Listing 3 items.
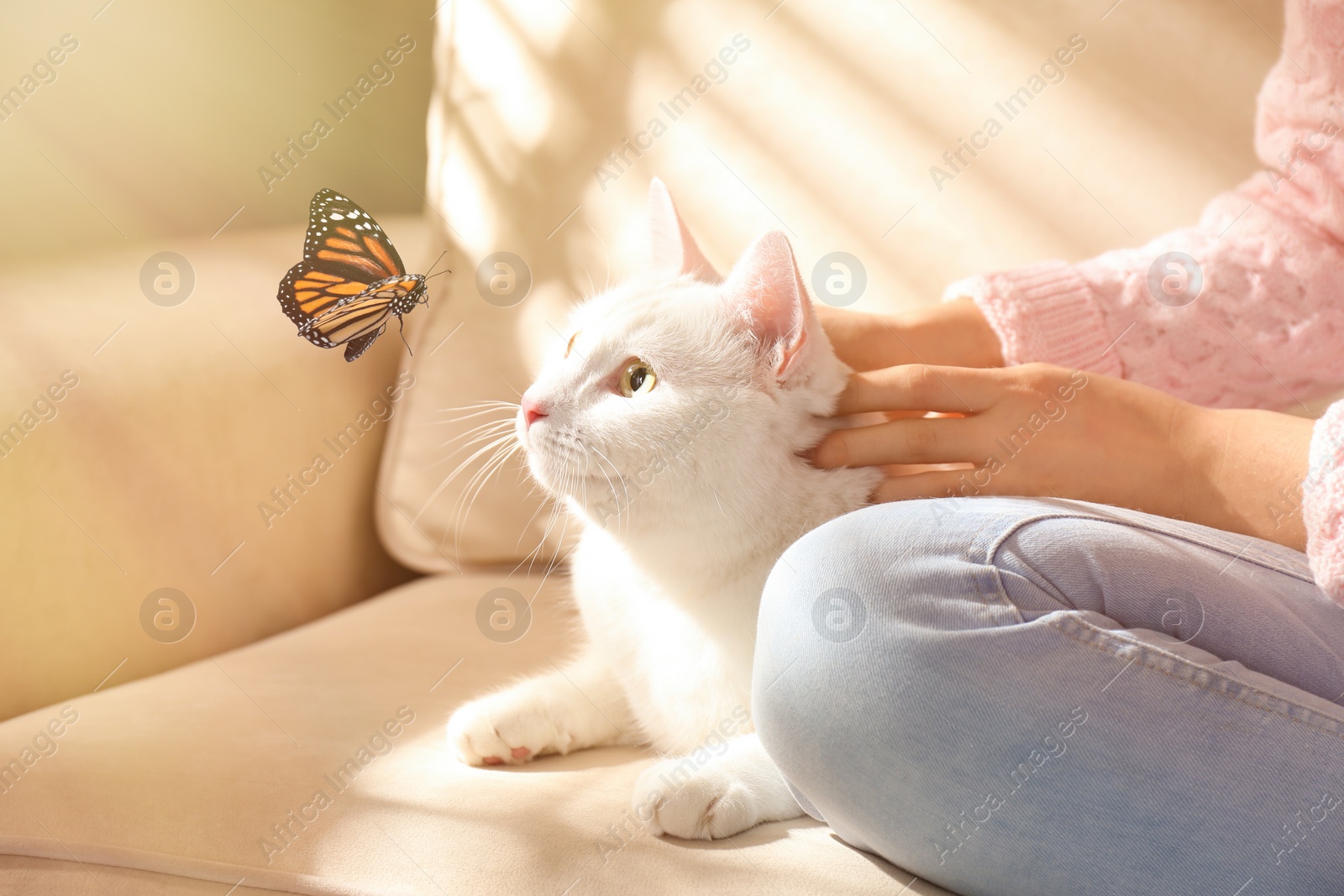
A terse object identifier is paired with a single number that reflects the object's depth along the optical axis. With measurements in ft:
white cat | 2.61
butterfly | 2.87
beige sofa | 2.29
